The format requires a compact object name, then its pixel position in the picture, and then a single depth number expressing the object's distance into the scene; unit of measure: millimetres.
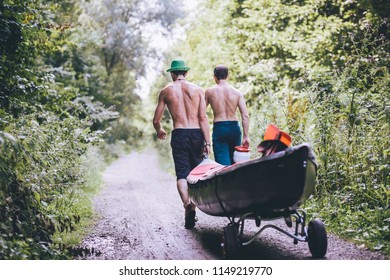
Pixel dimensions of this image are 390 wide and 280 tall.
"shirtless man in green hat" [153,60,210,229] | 6371
